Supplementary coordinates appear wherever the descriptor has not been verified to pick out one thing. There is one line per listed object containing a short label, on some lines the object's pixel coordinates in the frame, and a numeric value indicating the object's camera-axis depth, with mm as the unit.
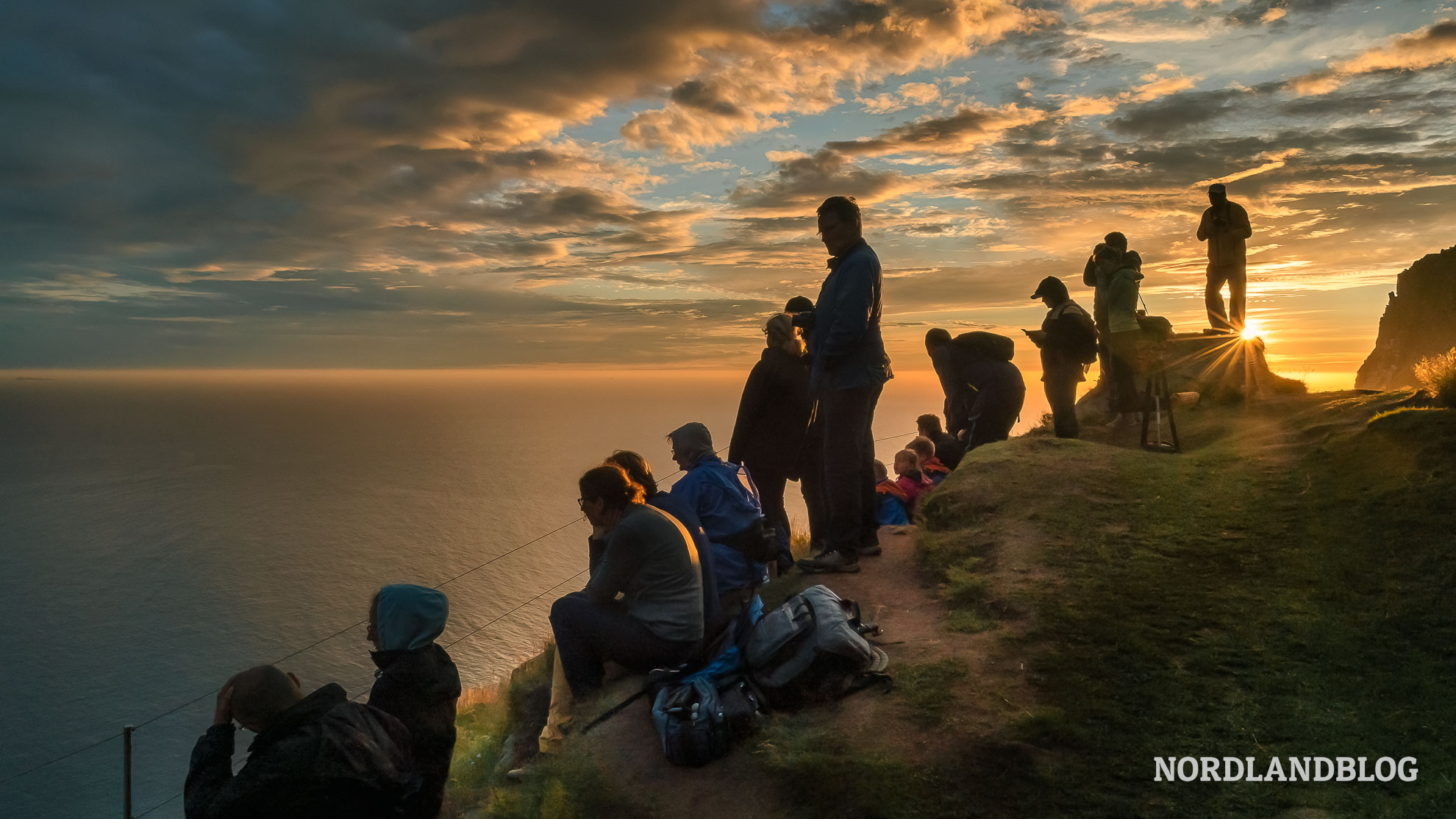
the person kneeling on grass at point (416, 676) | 3924
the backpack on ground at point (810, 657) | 4473
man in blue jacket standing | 5691
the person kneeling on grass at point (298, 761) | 2955
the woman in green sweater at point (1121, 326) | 9578
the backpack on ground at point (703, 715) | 4160
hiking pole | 4746
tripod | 9015
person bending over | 9445
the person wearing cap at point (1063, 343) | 9070
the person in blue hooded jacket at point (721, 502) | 5758
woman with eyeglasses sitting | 4793
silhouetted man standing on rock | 10492
